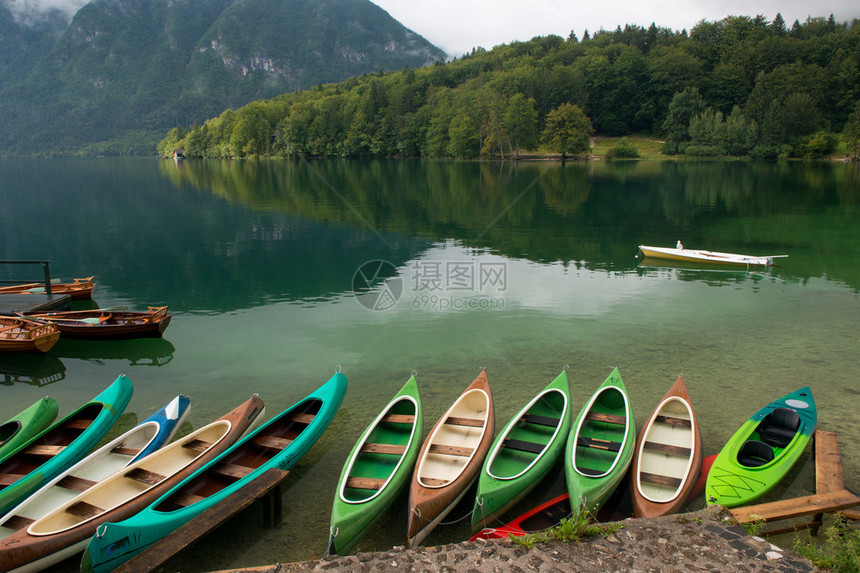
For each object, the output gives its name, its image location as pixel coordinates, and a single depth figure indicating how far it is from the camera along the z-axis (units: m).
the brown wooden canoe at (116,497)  7.02
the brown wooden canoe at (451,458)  7.98
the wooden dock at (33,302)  19.45
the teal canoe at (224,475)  6.93
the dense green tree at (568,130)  123.50
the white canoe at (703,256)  26.52
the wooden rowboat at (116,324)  17.22
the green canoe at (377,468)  7.68
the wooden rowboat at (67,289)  21.52
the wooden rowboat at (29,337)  15.86
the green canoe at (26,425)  10.14
